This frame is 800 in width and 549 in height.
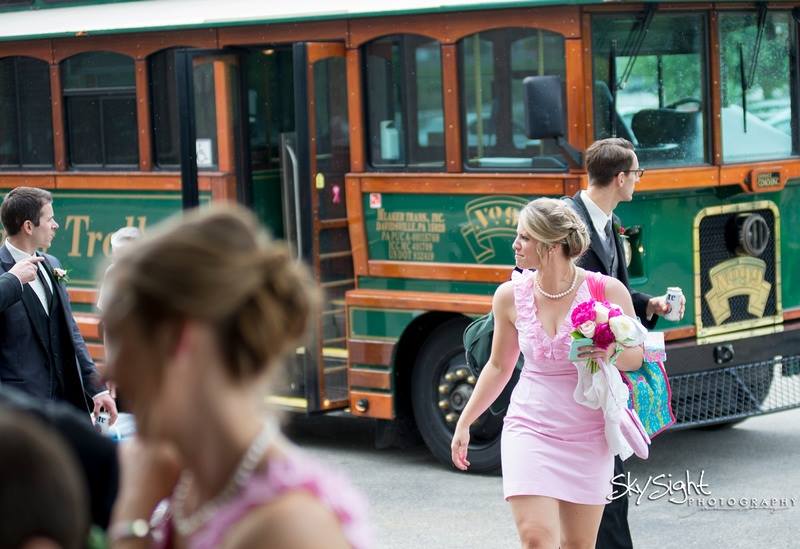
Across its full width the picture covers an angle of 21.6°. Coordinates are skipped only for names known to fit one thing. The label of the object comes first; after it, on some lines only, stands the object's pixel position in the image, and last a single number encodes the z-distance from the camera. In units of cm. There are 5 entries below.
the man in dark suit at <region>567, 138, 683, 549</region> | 813
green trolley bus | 1171
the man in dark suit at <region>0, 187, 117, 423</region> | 848
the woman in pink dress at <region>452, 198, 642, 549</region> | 705
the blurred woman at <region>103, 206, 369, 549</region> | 264
